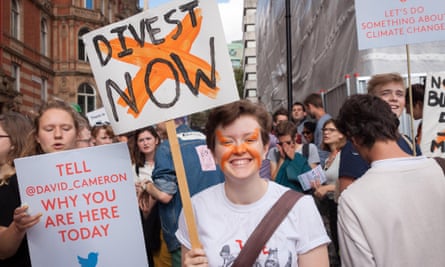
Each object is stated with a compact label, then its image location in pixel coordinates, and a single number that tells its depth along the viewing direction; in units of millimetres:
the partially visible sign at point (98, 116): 7371
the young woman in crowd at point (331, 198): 3900
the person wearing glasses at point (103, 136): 4652
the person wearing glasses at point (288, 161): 4051
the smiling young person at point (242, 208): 1771
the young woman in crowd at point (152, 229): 3512
